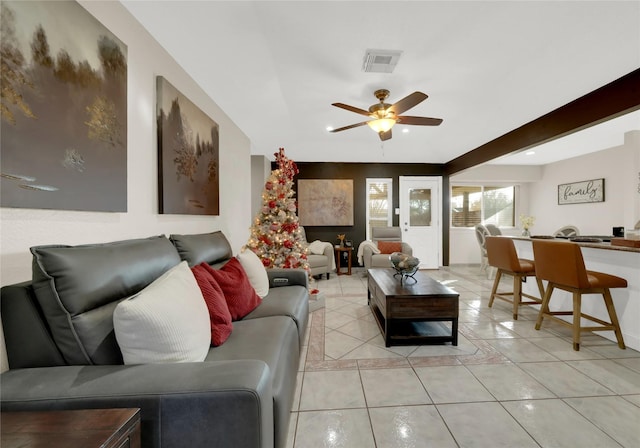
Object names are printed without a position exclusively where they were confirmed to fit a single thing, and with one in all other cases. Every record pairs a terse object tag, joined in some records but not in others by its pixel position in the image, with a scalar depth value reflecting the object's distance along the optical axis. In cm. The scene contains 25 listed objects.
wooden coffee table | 239
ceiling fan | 269
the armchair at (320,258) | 496
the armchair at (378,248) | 507
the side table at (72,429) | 66
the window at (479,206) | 671
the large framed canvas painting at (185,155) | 197
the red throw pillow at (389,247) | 546
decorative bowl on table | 282
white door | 621
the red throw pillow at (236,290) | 184
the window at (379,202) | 628
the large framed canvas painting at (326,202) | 610
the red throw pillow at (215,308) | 147
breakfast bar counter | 236
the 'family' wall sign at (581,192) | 514
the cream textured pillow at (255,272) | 227
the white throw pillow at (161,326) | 99
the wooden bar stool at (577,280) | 233
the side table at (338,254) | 559
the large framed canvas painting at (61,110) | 102
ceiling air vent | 225
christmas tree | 349
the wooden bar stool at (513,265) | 308
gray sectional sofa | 85
